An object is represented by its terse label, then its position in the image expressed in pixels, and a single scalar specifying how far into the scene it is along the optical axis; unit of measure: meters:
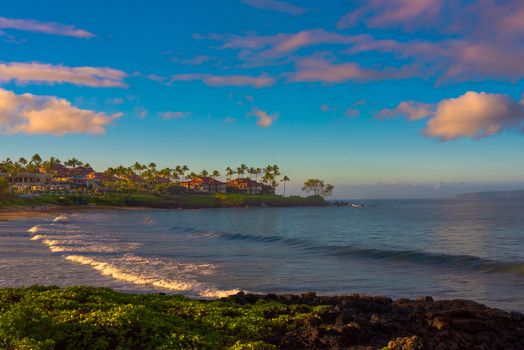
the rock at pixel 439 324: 12.41
